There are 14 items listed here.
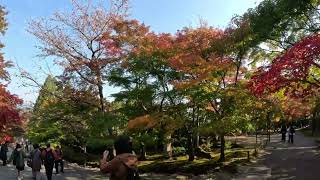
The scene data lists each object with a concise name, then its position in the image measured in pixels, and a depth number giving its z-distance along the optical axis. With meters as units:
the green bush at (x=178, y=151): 17.27
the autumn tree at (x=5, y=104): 14.40
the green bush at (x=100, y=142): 13.89
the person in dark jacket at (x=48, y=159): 9.54
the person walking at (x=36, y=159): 9.26
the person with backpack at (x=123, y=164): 3.35
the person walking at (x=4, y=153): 13.59
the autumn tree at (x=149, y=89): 13.23
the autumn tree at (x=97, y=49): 15.28
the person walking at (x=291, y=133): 19.18
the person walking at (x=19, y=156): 10.02
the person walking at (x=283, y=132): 20.61
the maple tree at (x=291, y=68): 8.48
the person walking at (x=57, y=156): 12.26
